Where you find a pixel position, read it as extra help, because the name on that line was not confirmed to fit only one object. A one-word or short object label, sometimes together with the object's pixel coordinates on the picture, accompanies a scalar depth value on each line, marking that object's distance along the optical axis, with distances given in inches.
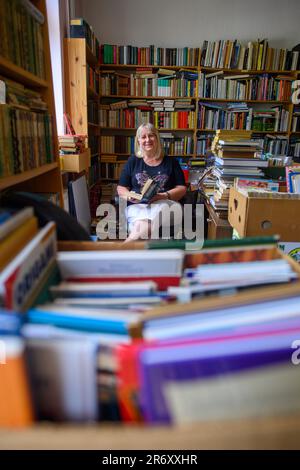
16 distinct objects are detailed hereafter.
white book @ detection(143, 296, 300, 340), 18.3
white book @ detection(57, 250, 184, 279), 24.9
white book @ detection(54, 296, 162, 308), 22.1
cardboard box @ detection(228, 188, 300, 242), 59.5
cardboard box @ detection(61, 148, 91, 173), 85.4
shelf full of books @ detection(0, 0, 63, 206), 43.4
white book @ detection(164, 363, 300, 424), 15.8
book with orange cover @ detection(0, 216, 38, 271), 21.6
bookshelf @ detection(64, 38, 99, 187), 106.5
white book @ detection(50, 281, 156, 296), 23.4
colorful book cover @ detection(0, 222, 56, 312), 18.0
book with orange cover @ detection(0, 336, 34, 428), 15.1
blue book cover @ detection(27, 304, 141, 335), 18.2
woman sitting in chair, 94.7
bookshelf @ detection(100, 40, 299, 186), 151.1
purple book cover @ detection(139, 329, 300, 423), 15.8
